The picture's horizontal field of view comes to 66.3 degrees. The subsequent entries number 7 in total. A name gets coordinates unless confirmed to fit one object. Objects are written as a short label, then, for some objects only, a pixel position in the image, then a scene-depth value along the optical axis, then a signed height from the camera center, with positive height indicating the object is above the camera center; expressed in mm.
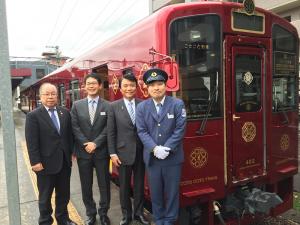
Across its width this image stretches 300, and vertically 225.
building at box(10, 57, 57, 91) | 37787 +6007
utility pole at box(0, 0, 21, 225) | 1536 -158
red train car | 2395 +32
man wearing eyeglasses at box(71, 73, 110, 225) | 2632 -457
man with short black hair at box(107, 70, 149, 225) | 2544 -482
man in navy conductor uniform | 2219 -395
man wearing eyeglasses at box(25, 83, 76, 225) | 2407 -470
